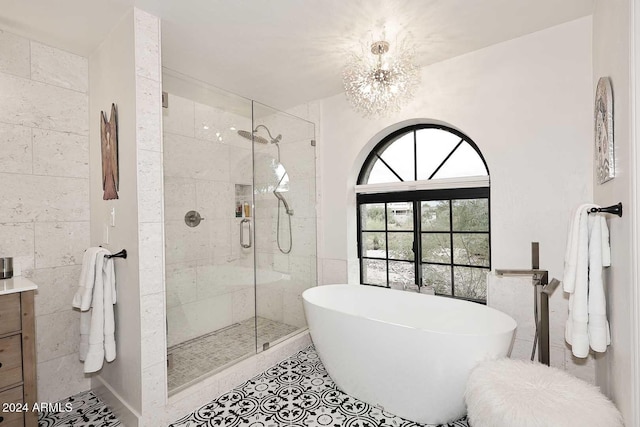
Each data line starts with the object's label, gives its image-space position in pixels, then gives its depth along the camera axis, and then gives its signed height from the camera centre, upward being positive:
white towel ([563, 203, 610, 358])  1.44 -0.35
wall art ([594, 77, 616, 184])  1.43 +0.38
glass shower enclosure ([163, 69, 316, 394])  2.30 -0.11
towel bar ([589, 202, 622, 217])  1.31 -0.01
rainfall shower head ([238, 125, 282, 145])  2.82 +0.72
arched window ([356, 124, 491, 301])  2.70 -0.03
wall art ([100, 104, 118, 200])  2.07 +0.42
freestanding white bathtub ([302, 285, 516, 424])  1.73 -0.88
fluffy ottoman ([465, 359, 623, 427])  1.27 -0.85
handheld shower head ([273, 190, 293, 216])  3.13 +0.12
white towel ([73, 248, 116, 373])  1.99 -0.57
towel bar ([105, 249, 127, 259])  2.00 -0.26
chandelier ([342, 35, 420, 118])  2.09 +0.93
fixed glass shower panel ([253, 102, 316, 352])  2.96 -0.08
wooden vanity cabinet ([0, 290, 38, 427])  1.70 -0.81
